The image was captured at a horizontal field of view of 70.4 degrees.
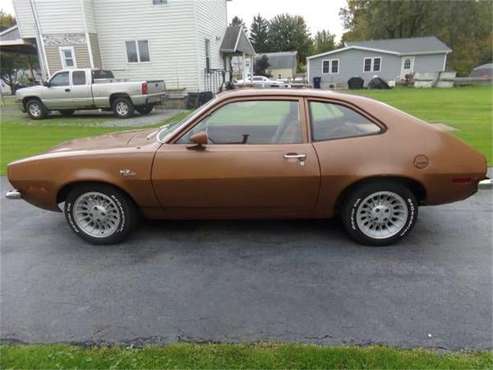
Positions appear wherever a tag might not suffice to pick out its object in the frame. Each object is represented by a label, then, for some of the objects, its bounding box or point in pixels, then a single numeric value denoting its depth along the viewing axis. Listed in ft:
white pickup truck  41.63
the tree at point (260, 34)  224.12
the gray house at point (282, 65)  176.55
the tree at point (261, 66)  165.89
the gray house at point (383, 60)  111.65
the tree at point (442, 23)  133.90
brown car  10.50
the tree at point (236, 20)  231.30
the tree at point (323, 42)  206.28
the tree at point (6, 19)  159.55
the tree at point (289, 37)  219.41
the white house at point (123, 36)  50.98
